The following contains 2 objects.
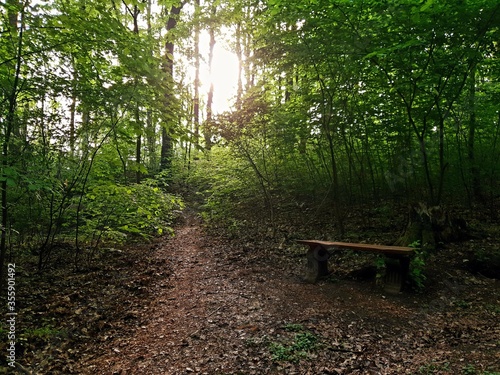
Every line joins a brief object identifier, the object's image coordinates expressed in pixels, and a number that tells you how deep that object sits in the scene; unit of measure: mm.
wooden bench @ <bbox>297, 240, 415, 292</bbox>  4602
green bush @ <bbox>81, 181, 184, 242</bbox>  6008
